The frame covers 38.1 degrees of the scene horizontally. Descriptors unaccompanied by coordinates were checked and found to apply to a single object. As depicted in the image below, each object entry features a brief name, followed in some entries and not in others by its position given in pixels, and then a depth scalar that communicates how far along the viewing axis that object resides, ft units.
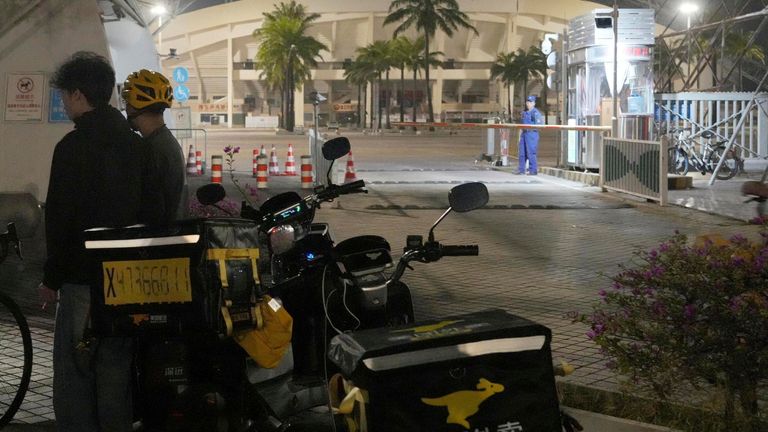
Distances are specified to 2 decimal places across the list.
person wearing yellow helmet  15.75
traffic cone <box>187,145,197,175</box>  84.48
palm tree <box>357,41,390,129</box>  305.32
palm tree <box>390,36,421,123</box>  301.63
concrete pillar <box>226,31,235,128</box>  336.20
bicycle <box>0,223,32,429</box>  17.63
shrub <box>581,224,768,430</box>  15.62
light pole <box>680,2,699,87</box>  106.50
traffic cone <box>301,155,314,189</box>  66.13
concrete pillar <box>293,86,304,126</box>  328.29
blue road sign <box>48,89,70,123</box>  45.55
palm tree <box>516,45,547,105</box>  329.72
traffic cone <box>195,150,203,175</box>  85.35
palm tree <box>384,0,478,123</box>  274.16
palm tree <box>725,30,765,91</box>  211.20
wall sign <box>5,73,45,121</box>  44.75
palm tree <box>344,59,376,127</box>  313.53
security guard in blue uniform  80.23
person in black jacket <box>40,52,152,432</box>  13.91
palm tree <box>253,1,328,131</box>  277.23
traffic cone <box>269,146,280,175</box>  82.90
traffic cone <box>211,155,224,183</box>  69.15
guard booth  75.92
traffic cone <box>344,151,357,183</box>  66.95
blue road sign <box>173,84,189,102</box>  104.27
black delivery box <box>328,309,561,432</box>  10.94
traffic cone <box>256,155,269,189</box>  68.13
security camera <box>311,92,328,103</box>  68.22
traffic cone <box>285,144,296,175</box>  81.41
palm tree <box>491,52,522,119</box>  334.85
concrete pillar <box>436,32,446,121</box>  348.98
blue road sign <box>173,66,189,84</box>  109.60
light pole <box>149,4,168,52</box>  73.79
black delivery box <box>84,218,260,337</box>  12.81
